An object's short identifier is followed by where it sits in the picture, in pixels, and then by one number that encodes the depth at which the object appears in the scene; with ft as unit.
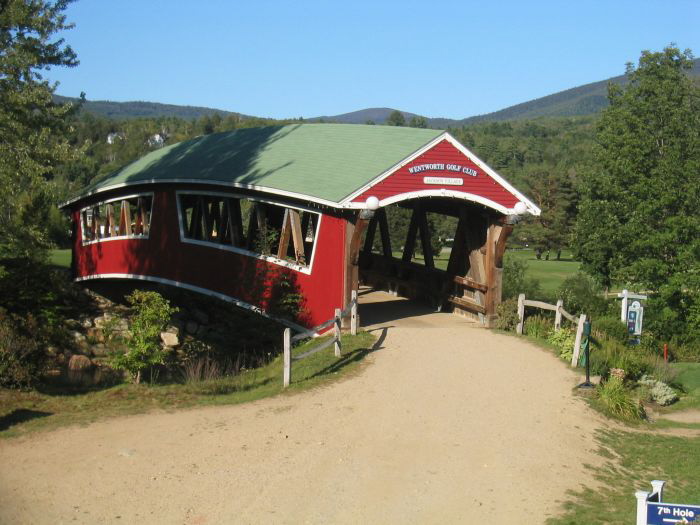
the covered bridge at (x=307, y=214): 57.16
